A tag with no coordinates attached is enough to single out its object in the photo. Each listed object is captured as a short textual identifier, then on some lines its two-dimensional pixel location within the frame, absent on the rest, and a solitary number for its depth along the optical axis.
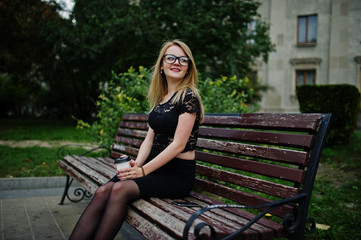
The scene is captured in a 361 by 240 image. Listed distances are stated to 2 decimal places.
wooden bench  1.83
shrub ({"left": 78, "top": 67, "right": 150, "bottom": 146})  5.64
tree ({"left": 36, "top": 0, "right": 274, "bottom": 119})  12.91
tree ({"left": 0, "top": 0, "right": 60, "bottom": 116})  13.23
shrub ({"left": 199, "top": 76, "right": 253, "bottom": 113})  5.17
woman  2.26
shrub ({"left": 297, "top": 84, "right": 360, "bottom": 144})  7.70
